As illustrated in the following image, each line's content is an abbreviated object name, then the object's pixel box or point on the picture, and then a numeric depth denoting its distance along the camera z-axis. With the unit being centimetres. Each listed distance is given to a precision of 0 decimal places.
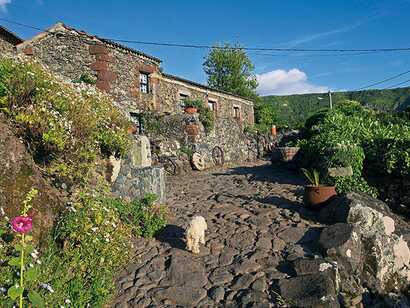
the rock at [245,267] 490
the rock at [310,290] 407
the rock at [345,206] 612
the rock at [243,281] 453
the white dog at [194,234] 541
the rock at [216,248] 550
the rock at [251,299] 414
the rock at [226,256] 519
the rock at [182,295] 428
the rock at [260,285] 444
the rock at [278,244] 549
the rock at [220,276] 470
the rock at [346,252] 475
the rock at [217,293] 434
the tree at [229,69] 3831
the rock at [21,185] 460
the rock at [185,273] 470
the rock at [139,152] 796
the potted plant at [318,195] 691
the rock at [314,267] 464
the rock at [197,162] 1429
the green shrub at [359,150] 787
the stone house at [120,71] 1678
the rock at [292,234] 576
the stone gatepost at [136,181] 711
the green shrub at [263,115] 3283
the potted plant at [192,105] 1781
